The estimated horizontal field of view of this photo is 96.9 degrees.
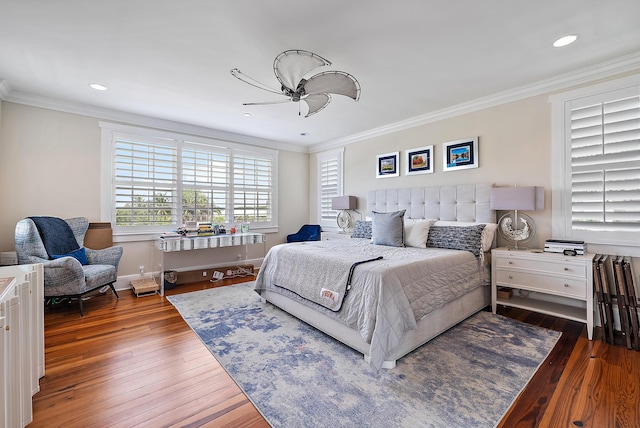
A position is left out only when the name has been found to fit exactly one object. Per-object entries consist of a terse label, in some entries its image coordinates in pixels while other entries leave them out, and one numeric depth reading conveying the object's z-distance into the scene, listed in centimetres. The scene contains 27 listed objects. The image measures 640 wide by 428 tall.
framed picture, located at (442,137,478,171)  362
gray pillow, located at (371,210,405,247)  349
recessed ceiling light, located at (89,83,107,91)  311
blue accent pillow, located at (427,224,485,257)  301
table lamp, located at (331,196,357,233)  493
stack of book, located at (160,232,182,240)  405
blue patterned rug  159
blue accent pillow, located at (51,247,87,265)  333
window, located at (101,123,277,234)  404
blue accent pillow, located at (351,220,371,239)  418
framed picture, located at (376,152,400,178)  448
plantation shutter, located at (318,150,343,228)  548
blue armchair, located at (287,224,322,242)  561
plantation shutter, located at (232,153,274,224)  522
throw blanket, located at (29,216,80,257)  320
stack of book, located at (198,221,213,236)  440
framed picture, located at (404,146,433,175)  407
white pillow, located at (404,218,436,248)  343
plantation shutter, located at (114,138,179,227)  405
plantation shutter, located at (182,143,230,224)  463
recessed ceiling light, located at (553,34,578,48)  223
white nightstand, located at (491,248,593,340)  250
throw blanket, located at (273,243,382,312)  232
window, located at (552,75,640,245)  259
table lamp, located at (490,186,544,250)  290
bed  206
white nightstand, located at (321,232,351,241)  504
